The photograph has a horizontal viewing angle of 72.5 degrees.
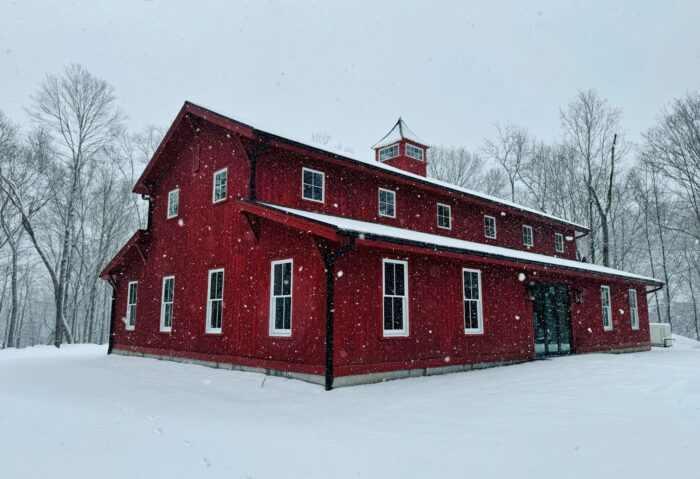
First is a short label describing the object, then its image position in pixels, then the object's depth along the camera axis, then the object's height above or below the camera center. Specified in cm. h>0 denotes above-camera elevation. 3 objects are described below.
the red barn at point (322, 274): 1036 +118
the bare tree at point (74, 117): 2498 +1056
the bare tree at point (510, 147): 3497 +1248
